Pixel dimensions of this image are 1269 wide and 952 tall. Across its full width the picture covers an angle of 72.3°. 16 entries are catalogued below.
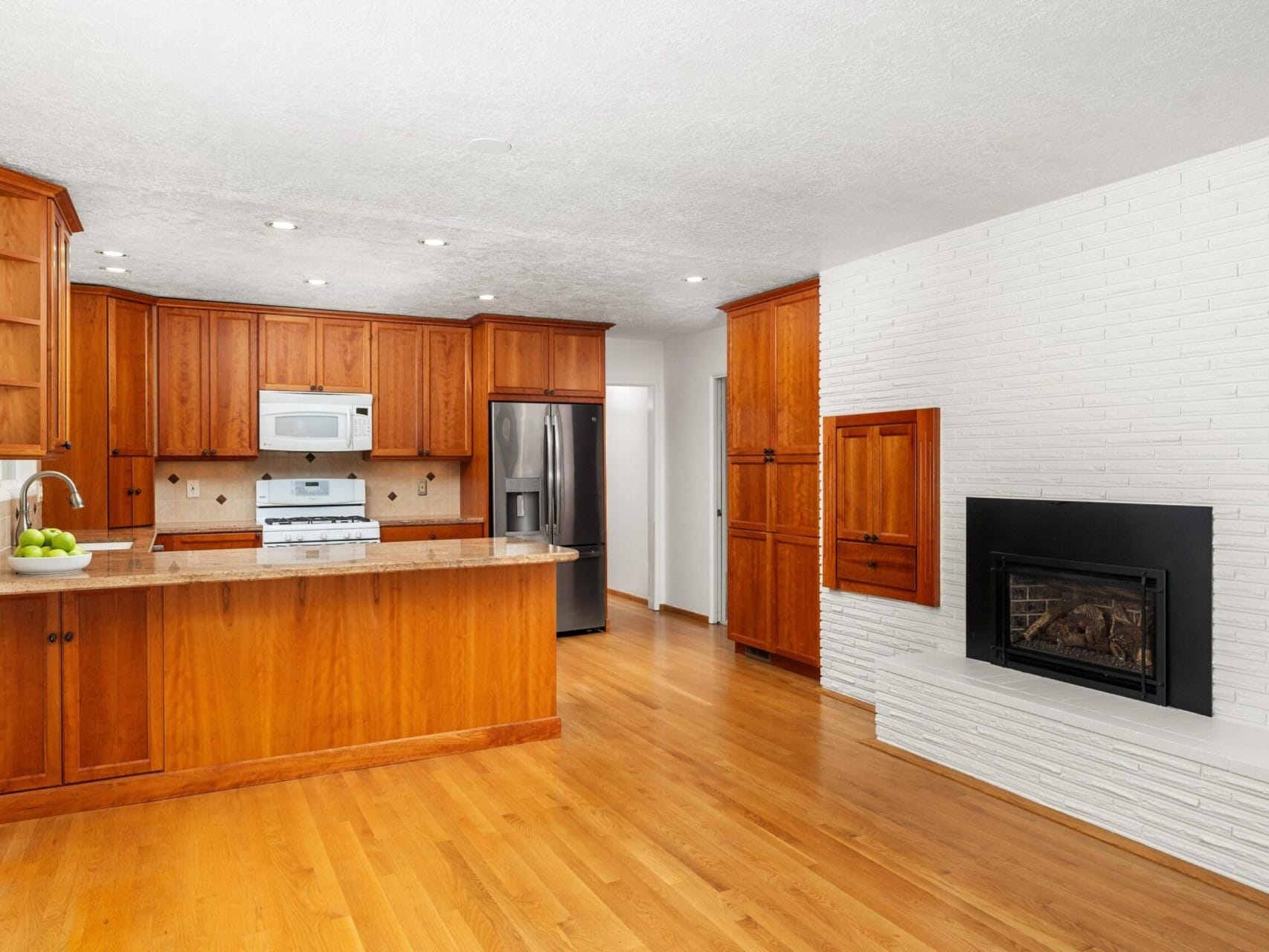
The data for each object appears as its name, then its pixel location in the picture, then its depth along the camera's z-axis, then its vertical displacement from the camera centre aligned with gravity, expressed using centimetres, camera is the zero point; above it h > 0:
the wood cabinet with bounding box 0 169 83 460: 336 +63
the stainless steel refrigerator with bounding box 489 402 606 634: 648 -11
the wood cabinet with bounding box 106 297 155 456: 543 +62
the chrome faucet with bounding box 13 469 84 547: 336 -12
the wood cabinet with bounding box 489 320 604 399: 648 +85
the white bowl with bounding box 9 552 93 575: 321 -34
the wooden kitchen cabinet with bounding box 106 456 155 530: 548 -12
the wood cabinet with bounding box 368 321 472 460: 647 +62
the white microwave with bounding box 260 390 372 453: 613 +36
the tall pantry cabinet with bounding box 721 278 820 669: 526 +0
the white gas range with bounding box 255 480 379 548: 598 -30
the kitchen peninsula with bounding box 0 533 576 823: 330 -82
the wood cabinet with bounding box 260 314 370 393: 615 +86
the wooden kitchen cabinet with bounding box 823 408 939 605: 437 -17
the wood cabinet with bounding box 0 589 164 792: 328 -83
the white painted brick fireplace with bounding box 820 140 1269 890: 310 +33
